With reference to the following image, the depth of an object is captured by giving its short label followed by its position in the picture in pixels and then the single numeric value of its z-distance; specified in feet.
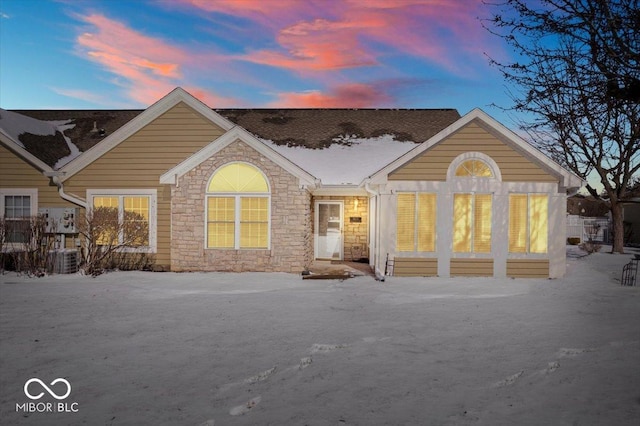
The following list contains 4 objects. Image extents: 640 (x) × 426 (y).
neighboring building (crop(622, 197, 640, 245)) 101.55
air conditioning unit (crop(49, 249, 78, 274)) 43.29
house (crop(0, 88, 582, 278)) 42.19
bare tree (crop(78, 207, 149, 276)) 42.45
